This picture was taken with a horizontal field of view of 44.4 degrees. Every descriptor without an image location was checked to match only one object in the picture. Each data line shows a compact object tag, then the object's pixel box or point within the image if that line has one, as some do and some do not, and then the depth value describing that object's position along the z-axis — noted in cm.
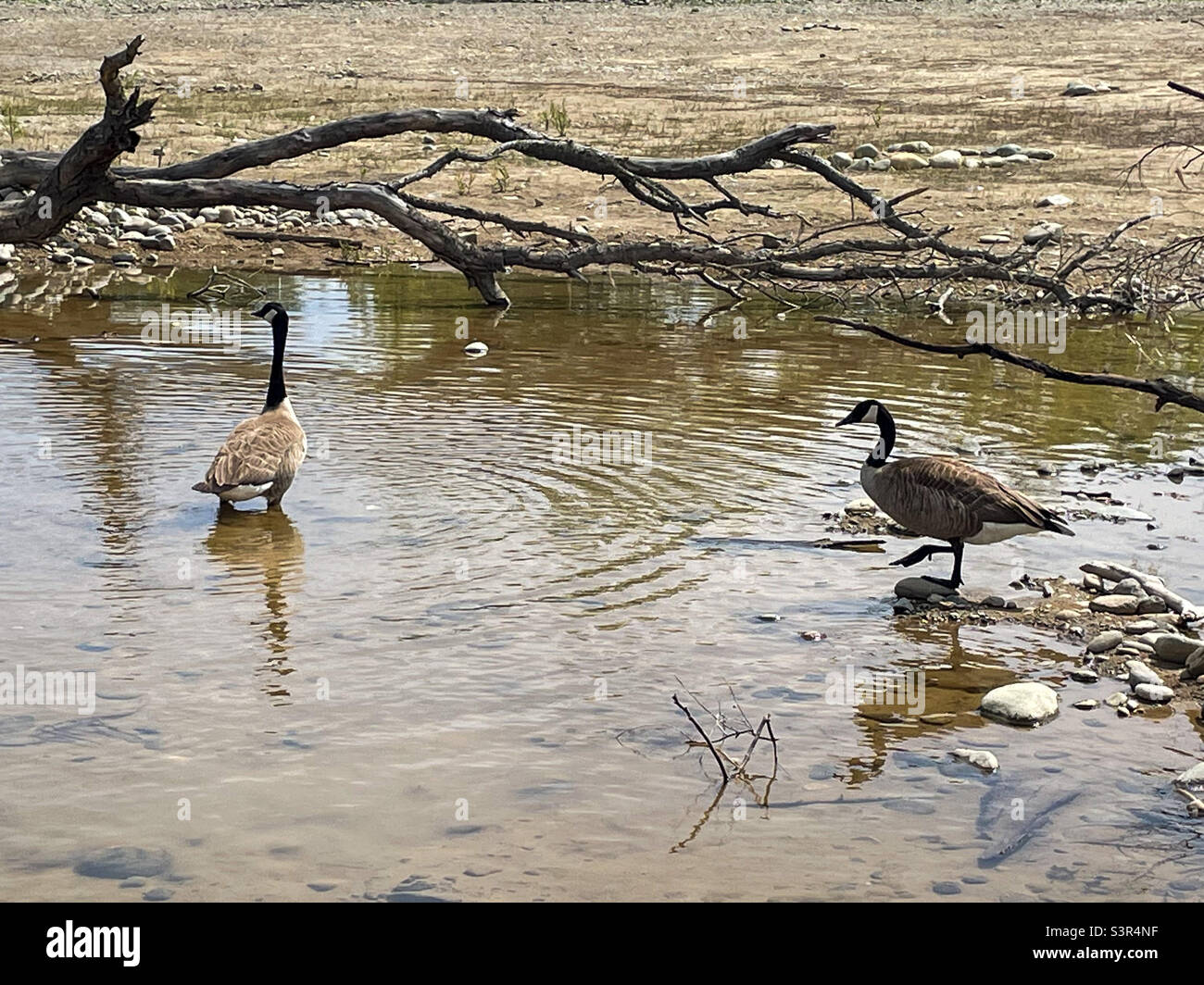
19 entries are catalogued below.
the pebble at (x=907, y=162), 2648
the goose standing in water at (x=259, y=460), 941
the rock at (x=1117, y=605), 810
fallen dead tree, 1534
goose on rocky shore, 826
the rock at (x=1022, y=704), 667
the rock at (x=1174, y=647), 737
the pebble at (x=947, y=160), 2648
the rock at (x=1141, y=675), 714
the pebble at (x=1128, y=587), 834
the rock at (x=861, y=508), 1001
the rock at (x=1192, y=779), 598
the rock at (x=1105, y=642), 760
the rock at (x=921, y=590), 829
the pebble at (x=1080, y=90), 3319
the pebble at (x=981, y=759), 621
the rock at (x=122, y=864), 517
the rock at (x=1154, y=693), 695
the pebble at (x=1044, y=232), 1964
